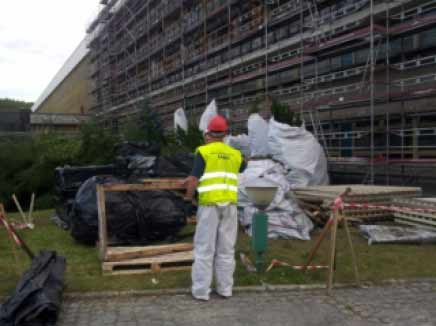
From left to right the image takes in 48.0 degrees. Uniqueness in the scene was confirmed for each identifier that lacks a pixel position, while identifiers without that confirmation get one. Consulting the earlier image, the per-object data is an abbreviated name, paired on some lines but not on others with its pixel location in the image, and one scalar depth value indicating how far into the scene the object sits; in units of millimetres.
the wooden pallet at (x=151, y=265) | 5906
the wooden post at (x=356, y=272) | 5472
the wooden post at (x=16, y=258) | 6137
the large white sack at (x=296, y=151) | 11867
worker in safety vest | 5027
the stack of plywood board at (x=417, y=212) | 8414
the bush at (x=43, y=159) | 15445
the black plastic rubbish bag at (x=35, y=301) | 4059
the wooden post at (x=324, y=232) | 5407
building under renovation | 13367
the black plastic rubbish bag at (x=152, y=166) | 10617
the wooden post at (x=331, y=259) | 5271
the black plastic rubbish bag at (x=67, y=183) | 10259
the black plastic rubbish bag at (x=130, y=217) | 7375
